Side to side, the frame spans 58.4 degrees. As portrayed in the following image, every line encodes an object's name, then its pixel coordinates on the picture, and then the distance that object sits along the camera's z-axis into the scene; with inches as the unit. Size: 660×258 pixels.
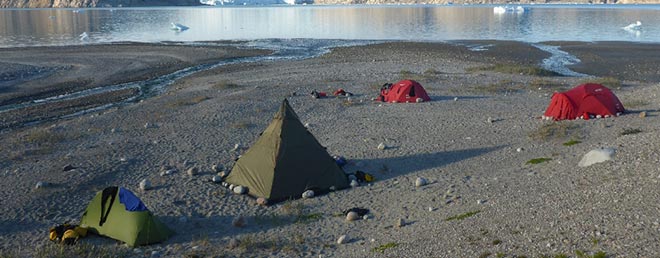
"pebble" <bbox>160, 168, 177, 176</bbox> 601.6
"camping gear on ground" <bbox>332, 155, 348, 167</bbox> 617.0
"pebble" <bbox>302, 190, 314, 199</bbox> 525.7
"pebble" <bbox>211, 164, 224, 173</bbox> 613.9
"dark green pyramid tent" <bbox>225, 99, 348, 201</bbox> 531.8
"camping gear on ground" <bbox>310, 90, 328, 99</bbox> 1029.8
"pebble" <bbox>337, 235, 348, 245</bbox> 430.0
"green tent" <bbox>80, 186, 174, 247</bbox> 431.2
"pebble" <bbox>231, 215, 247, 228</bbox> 468.1
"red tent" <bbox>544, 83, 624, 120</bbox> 777.6
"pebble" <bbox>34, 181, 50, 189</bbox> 563.2
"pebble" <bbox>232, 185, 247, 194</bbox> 536.7
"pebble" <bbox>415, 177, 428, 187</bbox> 546.0
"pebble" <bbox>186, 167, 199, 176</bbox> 598.9
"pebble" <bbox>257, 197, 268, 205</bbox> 509.7
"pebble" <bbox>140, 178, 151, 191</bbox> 561.0
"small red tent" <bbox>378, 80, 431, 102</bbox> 966.4
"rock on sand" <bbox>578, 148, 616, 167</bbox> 529.6
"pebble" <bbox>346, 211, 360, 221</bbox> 472.1
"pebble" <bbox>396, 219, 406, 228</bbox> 449.4
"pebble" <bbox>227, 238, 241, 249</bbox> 426.4
